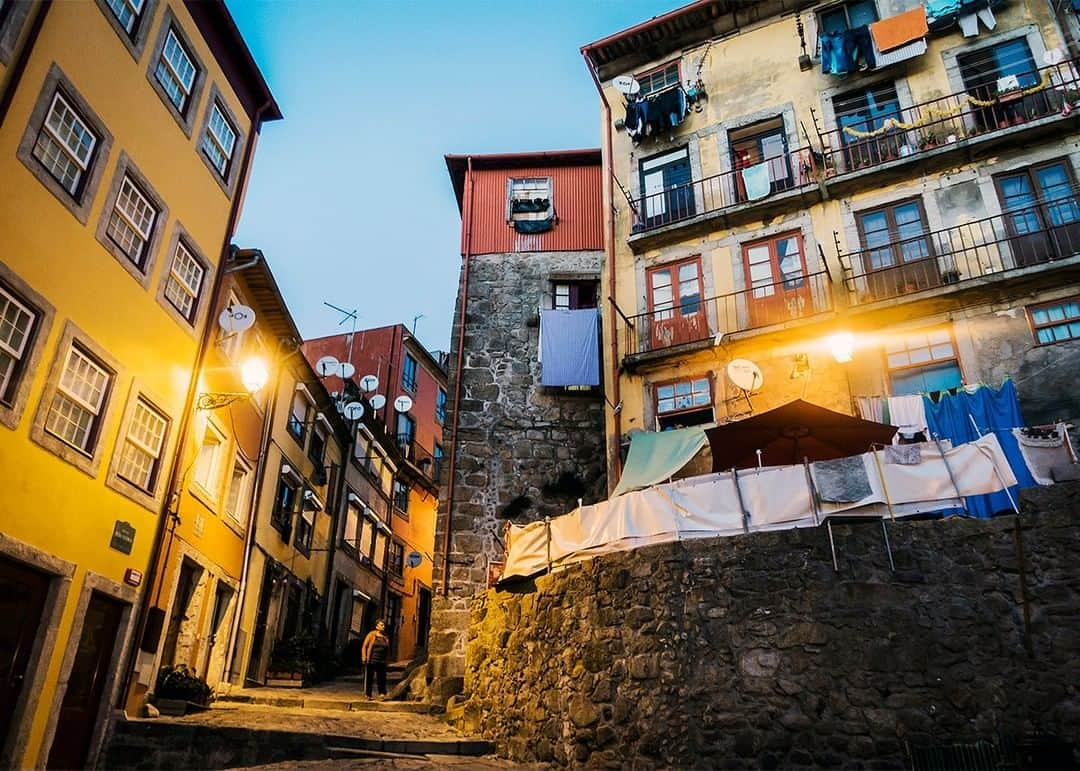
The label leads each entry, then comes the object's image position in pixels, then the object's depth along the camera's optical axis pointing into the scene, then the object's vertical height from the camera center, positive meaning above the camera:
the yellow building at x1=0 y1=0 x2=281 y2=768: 9.87 +5.37
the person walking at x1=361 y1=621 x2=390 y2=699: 15.80 +1.24
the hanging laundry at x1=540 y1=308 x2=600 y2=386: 18.34 +8.31
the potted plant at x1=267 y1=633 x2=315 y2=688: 18.25 +1.20
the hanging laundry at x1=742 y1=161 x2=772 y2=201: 17.09 +11.19
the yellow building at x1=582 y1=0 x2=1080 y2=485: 14.25 +10.03
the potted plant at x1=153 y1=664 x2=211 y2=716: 12.70 +0.38
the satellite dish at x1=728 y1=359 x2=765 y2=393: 14.80 +6.21
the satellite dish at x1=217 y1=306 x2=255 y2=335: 14.53 +6.92
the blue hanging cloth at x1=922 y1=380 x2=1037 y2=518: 12.56 +4.80
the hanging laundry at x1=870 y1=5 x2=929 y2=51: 16.73 +14.09
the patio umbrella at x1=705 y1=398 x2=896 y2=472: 12.17 +4.34
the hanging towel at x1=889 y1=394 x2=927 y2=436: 13.20 +4.98
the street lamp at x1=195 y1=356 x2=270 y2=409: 13.40 +5.57
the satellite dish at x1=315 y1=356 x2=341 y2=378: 22.09 +9.31
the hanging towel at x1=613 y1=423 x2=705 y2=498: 14.57 +4.79
